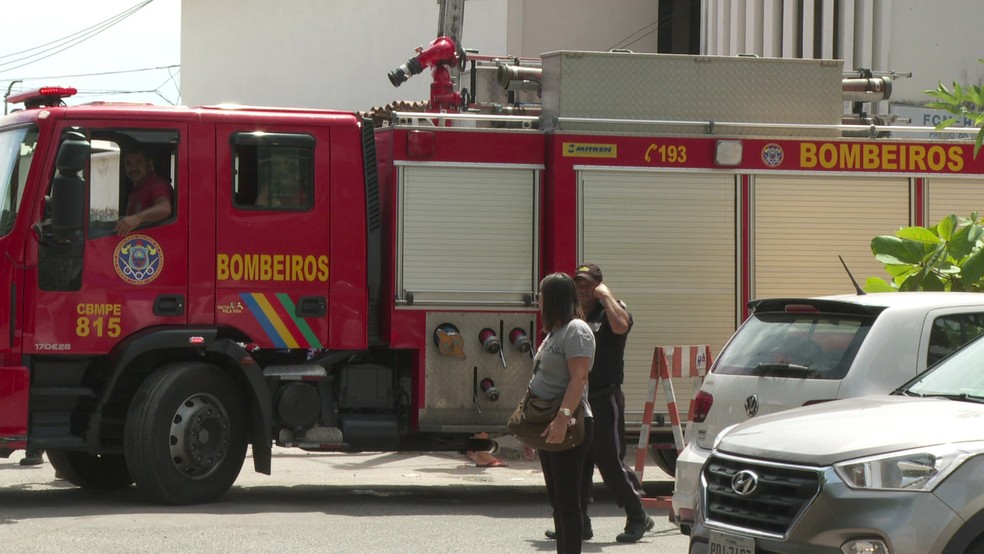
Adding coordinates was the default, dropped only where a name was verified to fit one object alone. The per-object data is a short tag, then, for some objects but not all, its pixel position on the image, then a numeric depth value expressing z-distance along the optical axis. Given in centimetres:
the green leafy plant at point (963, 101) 1787
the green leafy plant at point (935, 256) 1972
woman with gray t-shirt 1444
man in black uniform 1805
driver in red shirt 2022
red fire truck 2008
